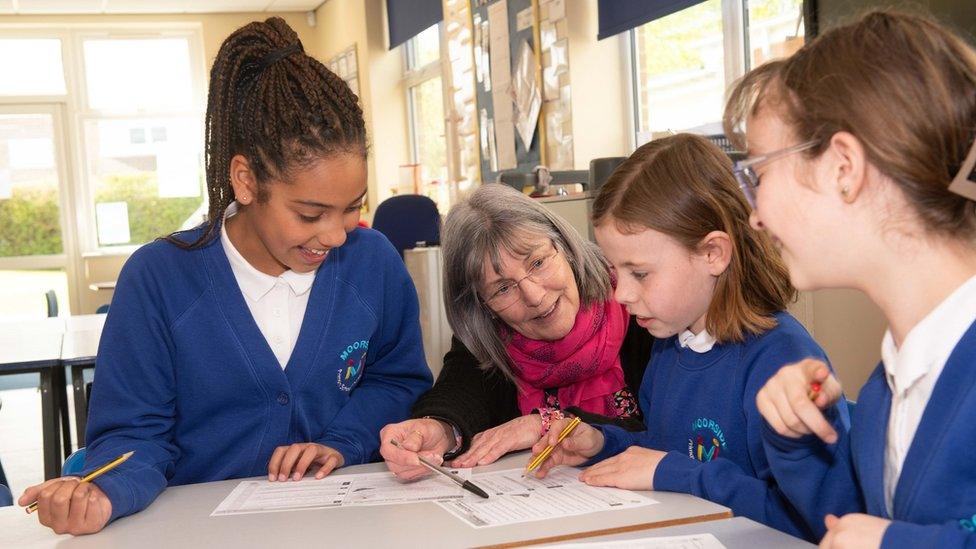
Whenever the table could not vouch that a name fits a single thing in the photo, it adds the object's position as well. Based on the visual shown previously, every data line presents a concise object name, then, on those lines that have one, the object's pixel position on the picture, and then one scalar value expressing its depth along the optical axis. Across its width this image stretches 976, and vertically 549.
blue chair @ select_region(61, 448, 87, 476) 1.50
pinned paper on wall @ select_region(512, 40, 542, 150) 5.26
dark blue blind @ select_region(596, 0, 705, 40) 4.05
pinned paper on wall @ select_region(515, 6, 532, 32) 5.27
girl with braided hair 1.48
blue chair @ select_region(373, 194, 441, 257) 4.86
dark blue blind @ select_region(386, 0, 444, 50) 6.83
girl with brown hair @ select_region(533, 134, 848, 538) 1.39
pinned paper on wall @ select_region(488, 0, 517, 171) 5.60
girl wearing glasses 0.86
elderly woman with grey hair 1.80
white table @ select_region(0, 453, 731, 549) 1.09
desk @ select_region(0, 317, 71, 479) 2.81
